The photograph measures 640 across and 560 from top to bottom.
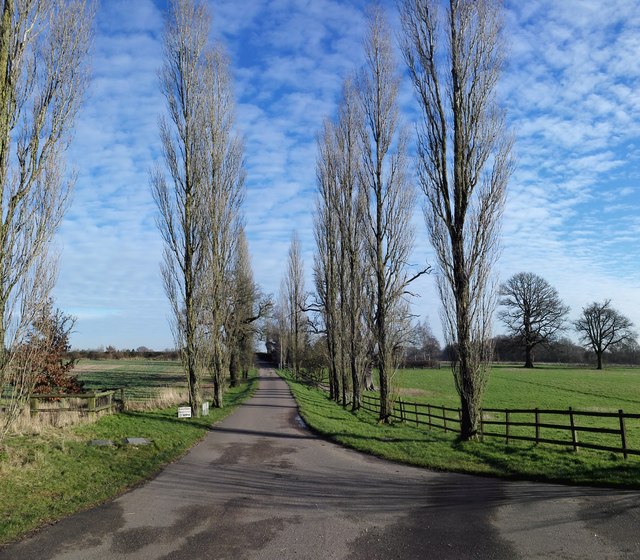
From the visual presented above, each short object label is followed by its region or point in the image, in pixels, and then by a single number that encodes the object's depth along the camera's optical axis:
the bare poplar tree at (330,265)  23.30
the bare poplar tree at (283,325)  58.22
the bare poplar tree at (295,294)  42.91
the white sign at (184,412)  15.98
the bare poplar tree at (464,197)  11.71
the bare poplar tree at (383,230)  16.72
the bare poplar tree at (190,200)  16.61
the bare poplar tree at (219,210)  20.23
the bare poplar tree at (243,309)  32.22
